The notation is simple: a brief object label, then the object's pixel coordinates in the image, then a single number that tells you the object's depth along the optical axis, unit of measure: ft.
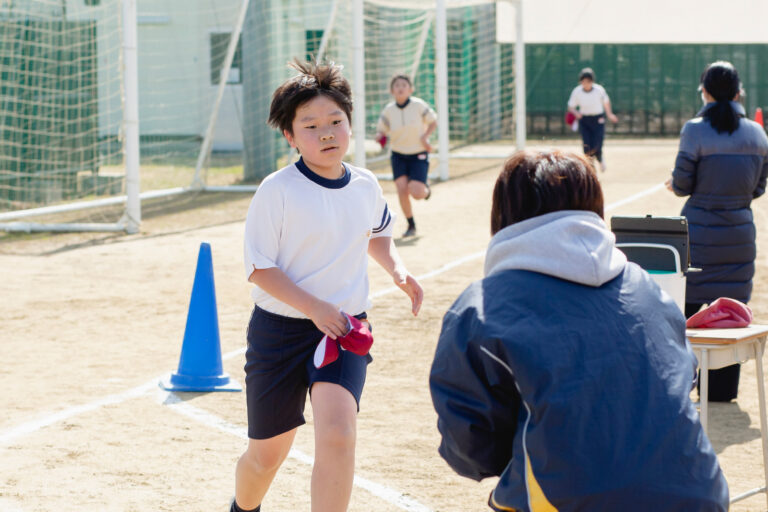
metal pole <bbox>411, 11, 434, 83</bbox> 76.15
